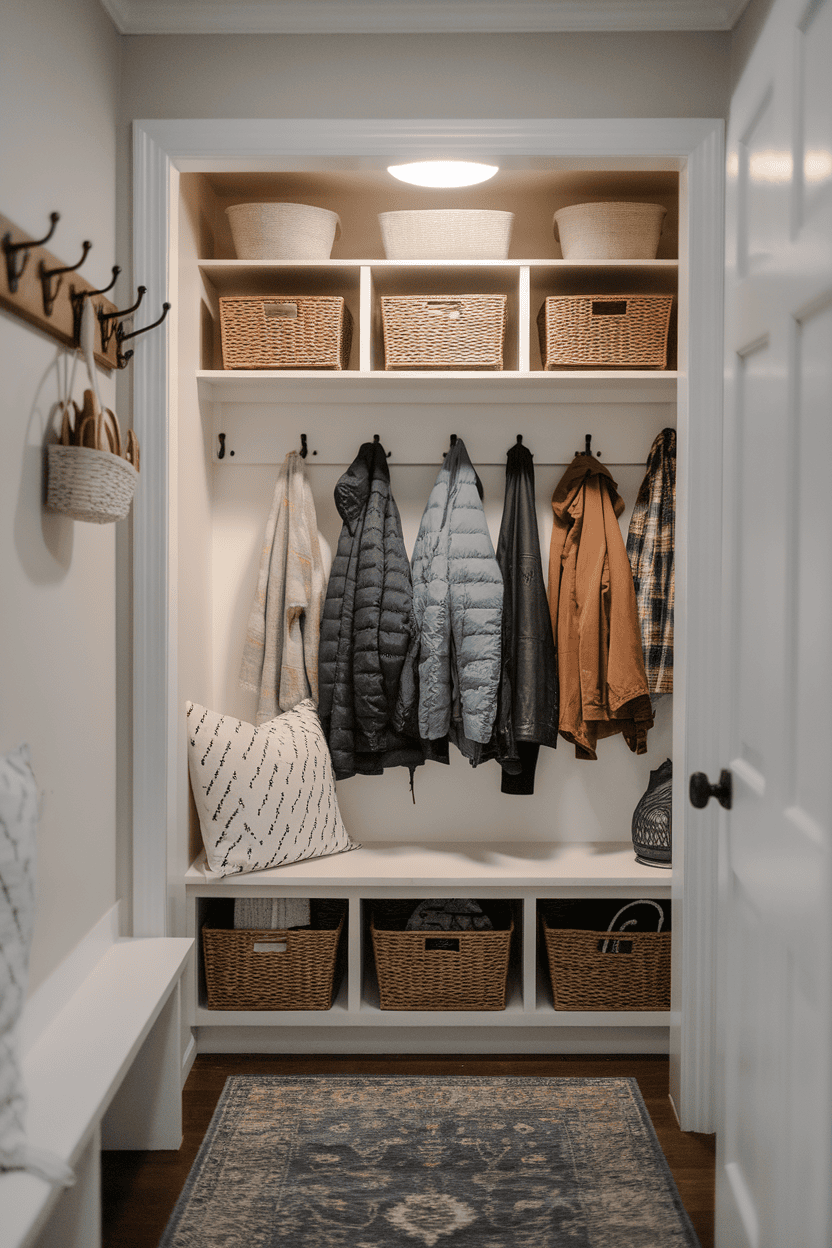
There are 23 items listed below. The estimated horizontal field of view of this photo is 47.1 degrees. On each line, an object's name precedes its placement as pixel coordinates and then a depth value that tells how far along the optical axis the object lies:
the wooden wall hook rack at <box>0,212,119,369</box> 1.57
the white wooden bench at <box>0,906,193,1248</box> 1.45
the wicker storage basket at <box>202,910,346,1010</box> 2.64
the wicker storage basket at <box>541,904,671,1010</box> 2.65
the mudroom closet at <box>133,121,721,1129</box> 2.26
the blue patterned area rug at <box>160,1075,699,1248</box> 1.90
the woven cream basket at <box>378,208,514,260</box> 2.64
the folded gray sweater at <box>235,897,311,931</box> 2.69
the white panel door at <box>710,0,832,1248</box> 1.20
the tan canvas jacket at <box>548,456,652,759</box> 2.79
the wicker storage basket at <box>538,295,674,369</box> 2.70
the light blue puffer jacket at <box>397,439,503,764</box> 2.73
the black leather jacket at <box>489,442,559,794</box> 2.78
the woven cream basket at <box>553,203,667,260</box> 2.65
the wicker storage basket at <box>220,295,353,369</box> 2.71
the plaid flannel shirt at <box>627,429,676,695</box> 2.86
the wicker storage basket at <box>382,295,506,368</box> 2.68
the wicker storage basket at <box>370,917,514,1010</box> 2.64
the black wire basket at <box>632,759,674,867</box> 2.71
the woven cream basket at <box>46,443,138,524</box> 1.71
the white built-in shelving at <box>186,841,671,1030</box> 2.61
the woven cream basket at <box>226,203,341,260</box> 2.64
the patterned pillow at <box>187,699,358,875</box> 2.55
